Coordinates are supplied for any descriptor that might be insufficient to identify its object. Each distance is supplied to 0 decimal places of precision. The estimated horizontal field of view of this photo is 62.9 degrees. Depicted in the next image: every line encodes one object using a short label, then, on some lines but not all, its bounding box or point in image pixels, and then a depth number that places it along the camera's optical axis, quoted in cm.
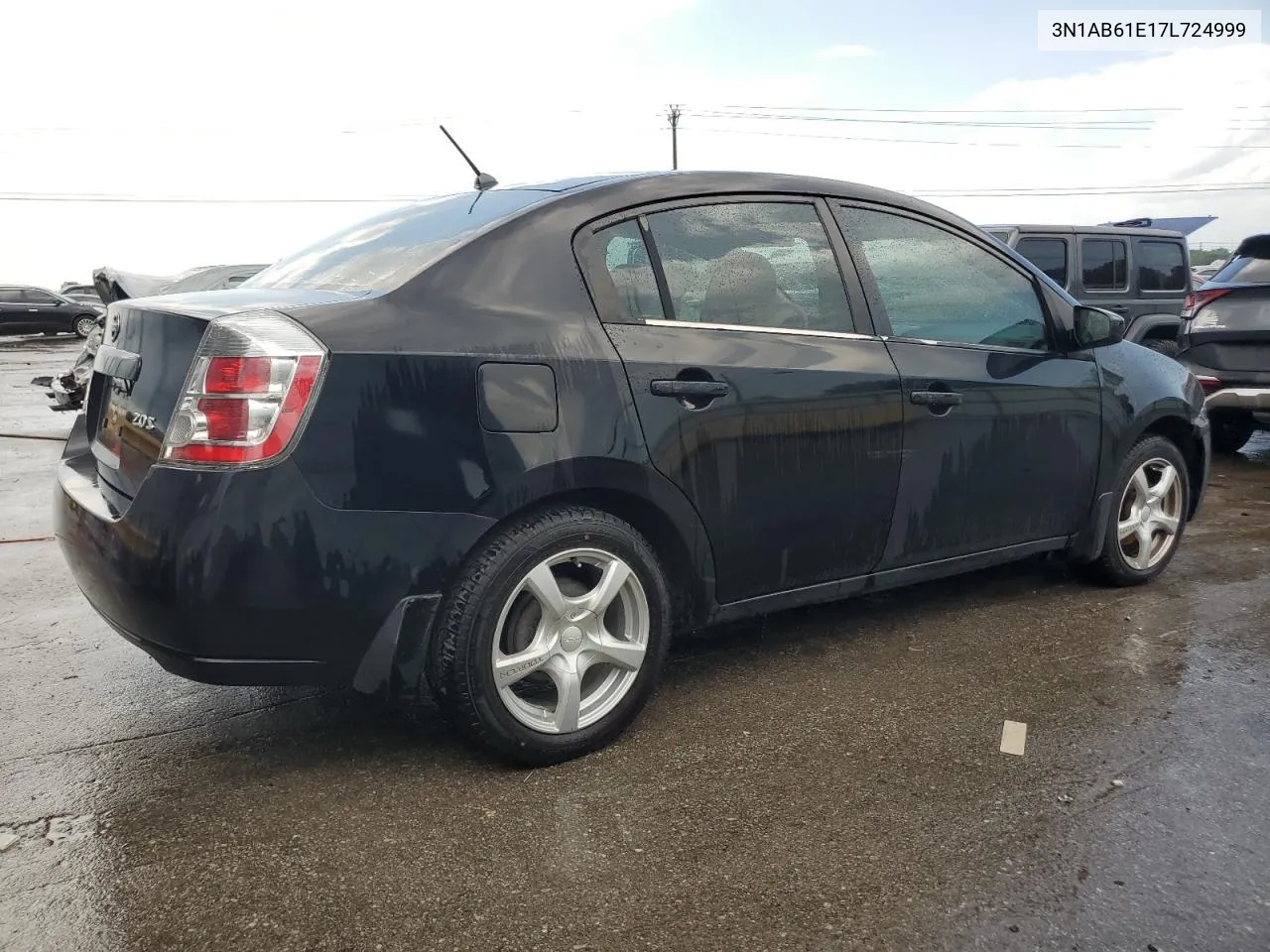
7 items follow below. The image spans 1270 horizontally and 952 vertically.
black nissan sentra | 246
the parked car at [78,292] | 3699
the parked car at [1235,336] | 714
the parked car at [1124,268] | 913
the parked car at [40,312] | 2888
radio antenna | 370
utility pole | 5159
